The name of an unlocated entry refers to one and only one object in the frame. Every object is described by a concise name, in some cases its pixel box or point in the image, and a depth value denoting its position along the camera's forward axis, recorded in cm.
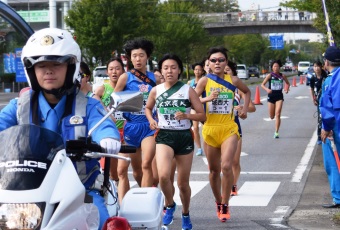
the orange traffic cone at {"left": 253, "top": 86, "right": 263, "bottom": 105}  3536
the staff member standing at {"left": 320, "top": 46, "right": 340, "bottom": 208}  1050
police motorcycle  414
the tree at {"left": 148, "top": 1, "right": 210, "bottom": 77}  8019
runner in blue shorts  1065
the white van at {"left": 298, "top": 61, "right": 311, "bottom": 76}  12225
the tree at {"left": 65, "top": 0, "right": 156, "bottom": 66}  6506
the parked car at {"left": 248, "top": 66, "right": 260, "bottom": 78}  11119
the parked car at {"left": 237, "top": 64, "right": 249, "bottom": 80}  9368
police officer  496
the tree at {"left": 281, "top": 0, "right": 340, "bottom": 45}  2386
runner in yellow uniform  1056
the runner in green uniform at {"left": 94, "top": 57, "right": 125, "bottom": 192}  1210
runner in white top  980
